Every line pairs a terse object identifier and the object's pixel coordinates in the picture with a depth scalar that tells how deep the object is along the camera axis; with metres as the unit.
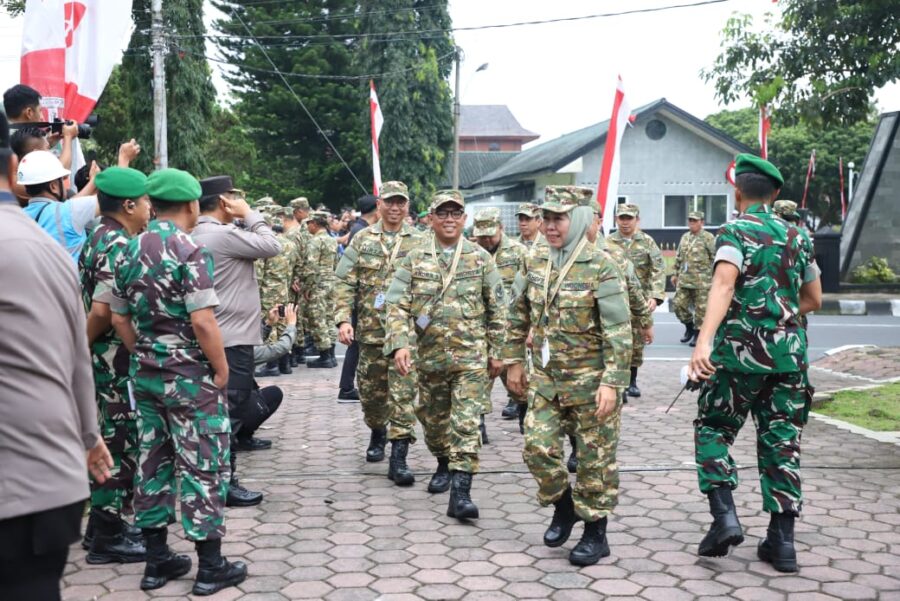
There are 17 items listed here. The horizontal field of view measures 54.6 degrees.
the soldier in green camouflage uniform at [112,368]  4.55
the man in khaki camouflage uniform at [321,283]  11.77
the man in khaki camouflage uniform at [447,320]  5.76
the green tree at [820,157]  44.38
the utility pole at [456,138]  28.53
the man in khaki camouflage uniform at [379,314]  6.31
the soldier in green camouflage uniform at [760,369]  4.55
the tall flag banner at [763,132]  14.26
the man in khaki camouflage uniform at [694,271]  12.60
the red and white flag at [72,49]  5.97
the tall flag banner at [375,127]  14.74
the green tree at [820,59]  10.23
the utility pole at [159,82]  19.06
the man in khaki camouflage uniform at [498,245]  7.62
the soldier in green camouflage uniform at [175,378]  4.21
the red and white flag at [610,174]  7.91
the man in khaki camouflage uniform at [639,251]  9.83
